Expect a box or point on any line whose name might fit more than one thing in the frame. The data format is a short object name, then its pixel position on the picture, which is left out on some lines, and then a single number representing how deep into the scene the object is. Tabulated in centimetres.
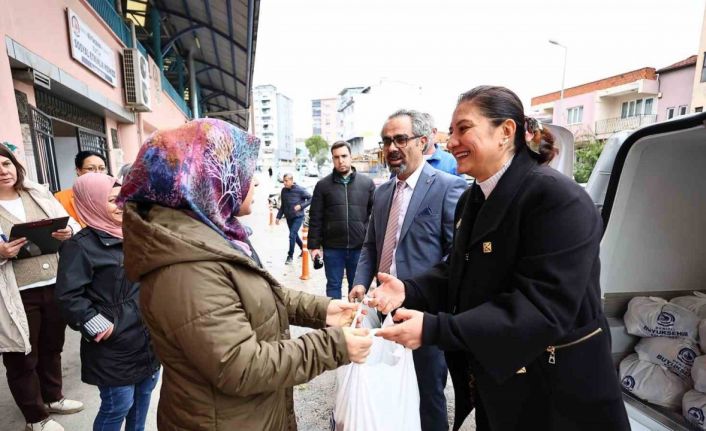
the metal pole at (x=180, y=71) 1632
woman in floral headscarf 106
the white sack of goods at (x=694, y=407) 178
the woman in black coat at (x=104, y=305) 189
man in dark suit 233
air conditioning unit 798
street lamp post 1783
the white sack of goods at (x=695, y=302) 216
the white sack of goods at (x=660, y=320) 210
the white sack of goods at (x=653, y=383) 197
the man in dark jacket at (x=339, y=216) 409
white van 193
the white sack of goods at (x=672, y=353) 202
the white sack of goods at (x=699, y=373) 182
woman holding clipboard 231
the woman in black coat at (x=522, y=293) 121
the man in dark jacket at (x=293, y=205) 763
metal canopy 1050
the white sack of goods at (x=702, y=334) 201
